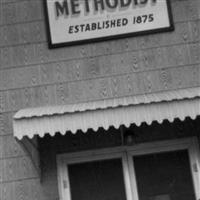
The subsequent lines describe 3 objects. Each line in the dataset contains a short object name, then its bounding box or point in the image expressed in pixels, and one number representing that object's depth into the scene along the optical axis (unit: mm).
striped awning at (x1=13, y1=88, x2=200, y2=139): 4930
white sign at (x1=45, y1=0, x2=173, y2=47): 6133
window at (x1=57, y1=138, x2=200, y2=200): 5664
